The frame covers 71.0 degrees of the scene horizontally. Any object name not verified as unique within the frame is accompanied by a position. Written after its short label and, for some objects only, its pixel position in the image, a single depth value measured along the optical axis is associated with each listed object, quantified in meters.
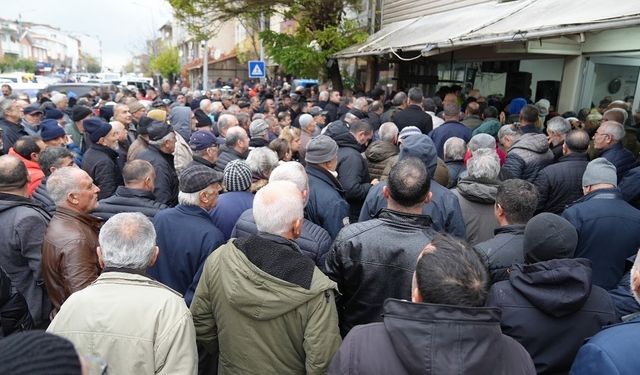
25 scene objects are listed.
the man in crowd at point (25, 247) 3.12
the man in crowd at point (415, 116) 7.02
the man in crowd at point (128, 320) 2.04
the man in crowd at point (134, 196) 3.41
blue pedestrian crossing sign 16.52
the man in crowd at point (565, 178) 4.49
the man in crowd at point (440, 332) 1.50
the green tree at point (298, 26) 13.01
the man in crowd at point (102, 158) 5.02
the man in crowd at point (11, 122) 6.77
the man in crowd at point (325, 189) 3.81
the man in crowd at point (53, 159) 4.38
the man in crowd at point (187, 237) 3.04
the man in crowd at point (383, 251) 2.63
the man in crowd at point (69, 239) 2.87
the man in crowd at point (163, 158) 4.80
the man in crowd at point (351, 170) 4.58
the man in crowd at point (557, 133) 5.48
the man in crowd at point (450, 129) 6.42
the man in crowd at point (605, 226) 3.42
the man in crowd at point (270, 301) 2.17
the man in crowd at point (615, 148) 4.75
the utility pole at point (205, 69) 21.89
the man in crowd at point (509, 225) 2.80
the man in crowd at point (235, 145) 5.14
